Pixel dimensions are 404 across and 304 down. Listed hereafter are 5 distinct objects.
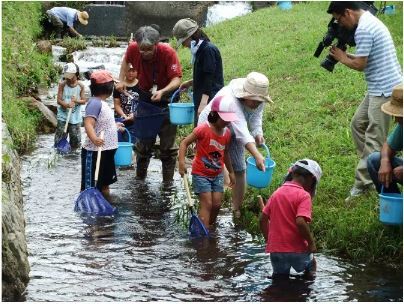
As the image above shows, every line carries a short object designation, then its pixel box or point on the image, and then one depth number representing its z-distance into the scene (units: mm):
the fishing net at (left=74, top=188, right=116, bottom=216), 8219
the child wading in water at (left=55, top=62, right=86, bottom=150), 11328
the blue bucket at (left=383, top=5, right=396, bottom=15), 16541
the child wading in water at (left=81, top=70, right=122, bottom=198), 8320
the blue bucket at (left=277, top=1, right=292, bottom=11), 21203
